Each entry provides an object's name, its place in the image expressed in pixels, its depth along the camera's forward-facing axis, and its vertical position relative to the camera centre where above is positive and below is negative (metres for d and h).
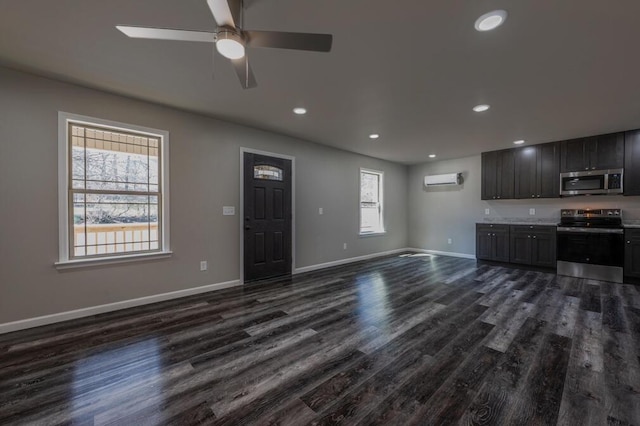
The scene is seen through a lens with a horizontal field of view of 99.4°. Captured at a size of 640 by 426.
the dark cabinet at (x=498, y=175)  5.76 +0.81
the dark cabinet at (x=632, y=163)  4.40 +0.80
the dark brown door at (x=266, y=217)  4.37 -0.08
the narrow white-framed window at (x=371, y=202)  6.58 +0.24
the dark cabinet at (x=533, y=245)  5.07 -0.65
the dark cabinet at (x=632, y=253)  4.25 -0.66
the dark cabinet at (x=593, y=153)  4.56 +1.04
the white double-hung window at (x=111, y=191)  3.01 +0.26
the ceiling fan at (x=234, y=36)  1.55 +1.06
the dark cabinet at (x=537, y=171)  5.20 +0.81
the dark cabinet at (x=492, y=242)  5.62 -0.65
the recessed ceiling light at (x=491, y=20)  1.85 +1.35
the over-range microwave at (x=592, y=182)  4.59 +0.52
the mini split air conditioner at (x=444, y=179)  6.54 +0.81
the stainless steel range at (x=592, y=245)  4.41 -0.56
